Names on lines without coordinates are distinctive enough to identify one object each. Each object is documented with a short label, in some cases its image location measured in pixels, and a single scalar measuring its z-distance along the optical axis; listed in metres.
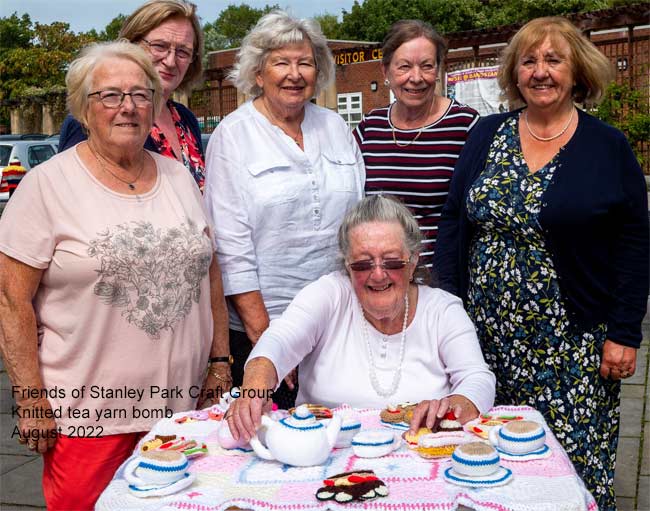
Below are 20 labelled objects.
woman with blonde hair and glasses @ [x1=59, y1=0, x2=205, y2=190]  3.12
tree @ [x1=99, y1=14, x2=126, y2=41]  58.65
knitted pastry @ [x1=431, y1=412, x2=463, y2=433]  2.19
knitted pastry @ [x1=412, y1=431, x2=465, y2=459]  2.04
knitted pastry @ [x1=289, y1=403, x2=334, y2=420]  2.29
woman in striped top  3.29
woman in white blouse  2.99
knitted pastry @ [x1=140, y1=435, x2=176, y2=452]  2.11
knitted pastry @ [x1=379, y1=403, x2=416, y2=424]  2.27
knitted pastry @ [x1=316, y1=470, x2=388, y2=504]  1.81
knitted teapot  2.00
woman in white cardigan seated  2.58
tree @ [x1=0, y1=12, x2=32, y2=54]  40.59
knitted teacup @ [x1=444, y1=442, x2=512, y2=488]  1.86
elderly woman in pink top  2.40
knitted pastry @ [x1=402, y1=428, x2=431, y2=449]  2.12
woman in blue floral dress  2.83
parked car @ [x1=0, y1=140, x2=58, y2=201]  14.85
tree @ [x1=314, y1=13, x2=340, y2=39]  57.38
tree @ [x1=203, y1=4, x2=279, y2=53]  77.44
